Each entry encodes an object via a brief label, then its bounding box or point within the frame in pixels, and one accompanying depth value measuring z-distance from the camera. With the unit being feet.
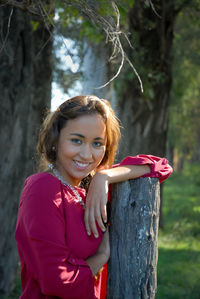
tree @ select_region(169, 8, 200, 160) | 36.01
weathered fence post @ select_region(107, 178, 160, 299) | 7.55
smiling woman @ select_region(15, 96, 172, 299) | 6.48
